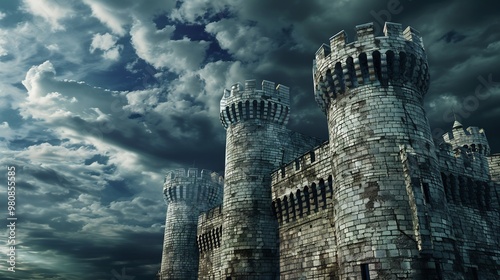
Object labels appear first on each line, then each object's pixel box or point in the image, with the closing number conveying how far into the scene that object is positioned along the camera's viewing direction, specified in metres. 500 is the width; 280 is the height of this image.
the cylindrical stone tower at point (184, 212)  38.62
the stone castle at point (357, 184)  16.81
